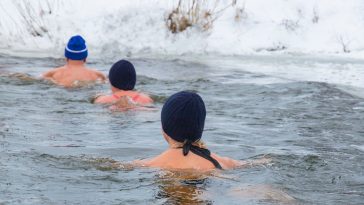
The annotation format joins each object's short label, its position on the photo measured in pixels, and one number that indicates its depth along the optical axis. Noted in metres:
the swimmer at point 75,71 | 12.08
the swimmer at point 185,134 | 6.19
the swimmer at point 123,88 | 10.37
